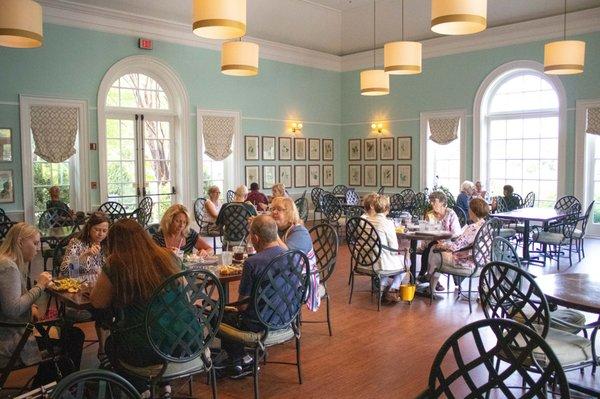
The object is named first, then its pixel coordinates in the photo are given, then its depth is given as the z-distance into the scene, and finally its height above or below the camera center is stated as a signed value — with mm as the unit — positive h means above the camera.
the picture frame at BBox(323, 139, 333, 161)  14094 +569
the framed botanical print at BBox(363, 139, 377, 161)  13695 +561
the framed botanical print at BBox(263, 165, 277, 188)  12625 -106
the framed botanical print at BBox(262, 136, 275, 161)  12609 +548
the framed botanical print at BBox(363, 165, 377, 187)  13727 -98
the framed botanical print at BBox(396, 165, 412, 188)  13000 -96
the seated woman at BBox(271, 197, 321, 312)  4312 -516
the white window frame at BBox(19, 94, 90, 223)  8945 +285
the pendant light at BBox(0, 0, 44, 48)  4777 +1365
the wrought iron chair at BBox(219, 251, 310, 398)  3420 -834
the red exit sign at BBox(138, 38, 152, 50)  10188 +2416
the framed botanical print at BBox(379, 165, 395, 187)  13359 -121
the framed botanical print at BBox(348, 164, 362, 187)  14102 -100
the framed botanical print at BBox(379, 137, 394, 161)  13344 +551
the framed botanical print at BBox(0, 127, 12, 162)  8781 +458
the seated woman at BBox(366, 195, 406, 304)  5668 -860
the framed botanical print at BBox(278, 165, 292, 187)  12992 -85
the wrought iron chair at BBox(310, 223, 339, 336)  4707 -702
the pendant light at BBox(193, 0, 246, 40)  4492 +1315
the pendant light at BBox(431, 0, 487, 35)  4484 +1318
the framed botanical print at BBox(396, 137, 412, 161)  12977 +552
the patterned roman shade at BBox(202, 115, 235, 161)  11391 +783
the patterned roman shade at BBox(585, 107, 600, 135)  10008 +922
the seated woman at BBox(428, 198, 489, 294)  5641 -789
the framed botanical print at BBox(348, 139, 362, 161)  14055 +573
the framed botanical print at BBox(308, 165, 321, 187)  13703 -95
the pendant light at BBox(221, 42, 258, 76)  6191 +1317
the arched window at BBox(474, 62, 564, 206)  10844 +807
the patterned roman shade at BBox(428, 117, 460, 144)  12039 +931
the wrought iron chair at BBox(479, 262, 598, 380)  3025 -842
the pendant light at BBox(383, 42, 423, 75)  6312 +1338
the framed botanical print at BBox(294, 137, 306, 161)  13328 +553
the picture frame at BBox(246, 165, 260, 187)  12258 -57
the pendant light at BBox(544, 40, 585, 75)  6672 +1429
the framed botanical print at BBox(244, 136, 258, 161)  12211 +535
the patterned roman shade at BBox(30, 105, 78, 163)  9094 +699
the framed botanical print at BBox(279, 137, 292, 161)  12977 +552
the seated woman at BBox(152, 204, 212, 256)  4535 -482
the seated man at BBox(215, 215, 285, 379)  3459 -781
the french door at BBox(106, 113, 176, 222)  10227 +237
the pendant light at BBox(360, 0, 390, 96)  8289 +1382
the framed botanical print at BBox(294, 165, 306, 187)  13344 -102
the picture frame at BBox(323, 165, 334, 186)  14125 -97
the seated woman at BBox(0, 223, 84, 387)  3123 -774
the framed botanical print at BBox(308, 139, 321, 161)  13672 +547
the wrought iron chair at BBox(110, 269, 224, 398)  2848 -847
